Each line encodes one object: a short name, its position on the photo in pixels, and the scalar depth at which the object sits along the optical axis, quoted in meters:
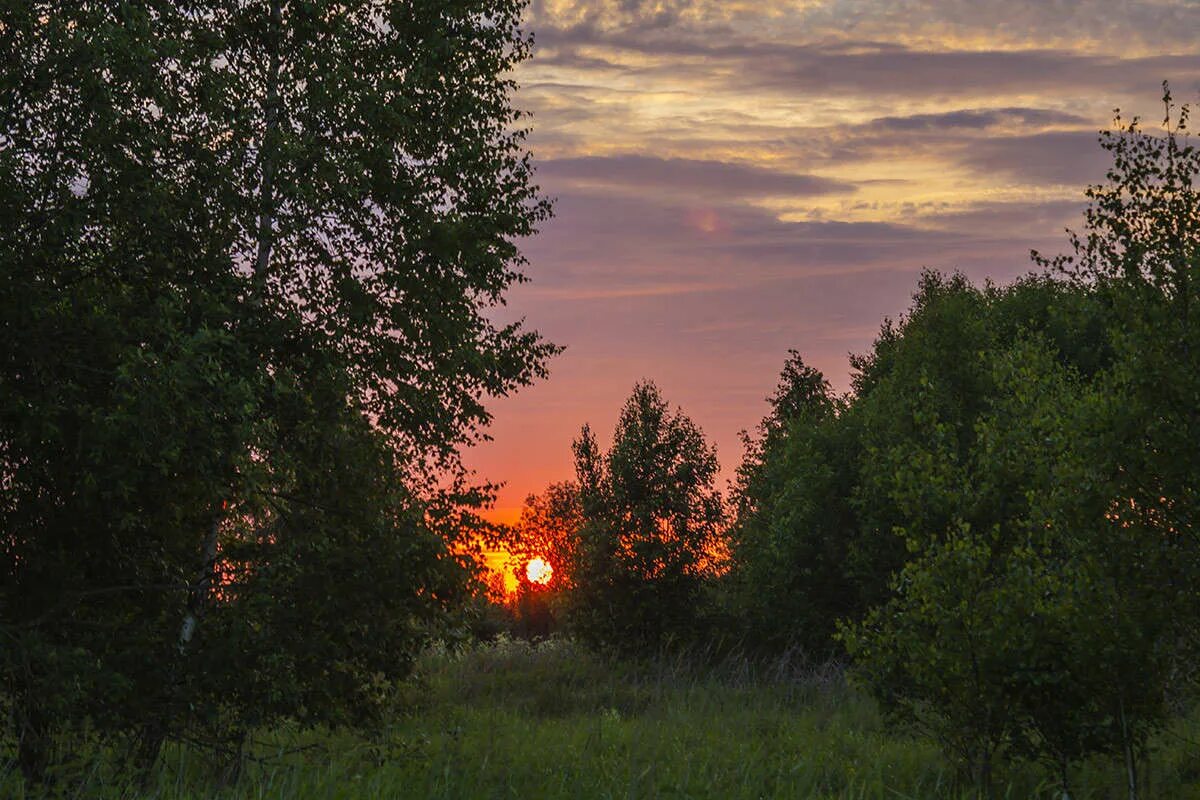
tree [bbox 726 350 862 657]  36.19
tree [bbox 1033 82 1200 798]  12.41
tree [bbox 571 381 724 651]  37.03
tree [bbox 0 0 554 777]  11.51
